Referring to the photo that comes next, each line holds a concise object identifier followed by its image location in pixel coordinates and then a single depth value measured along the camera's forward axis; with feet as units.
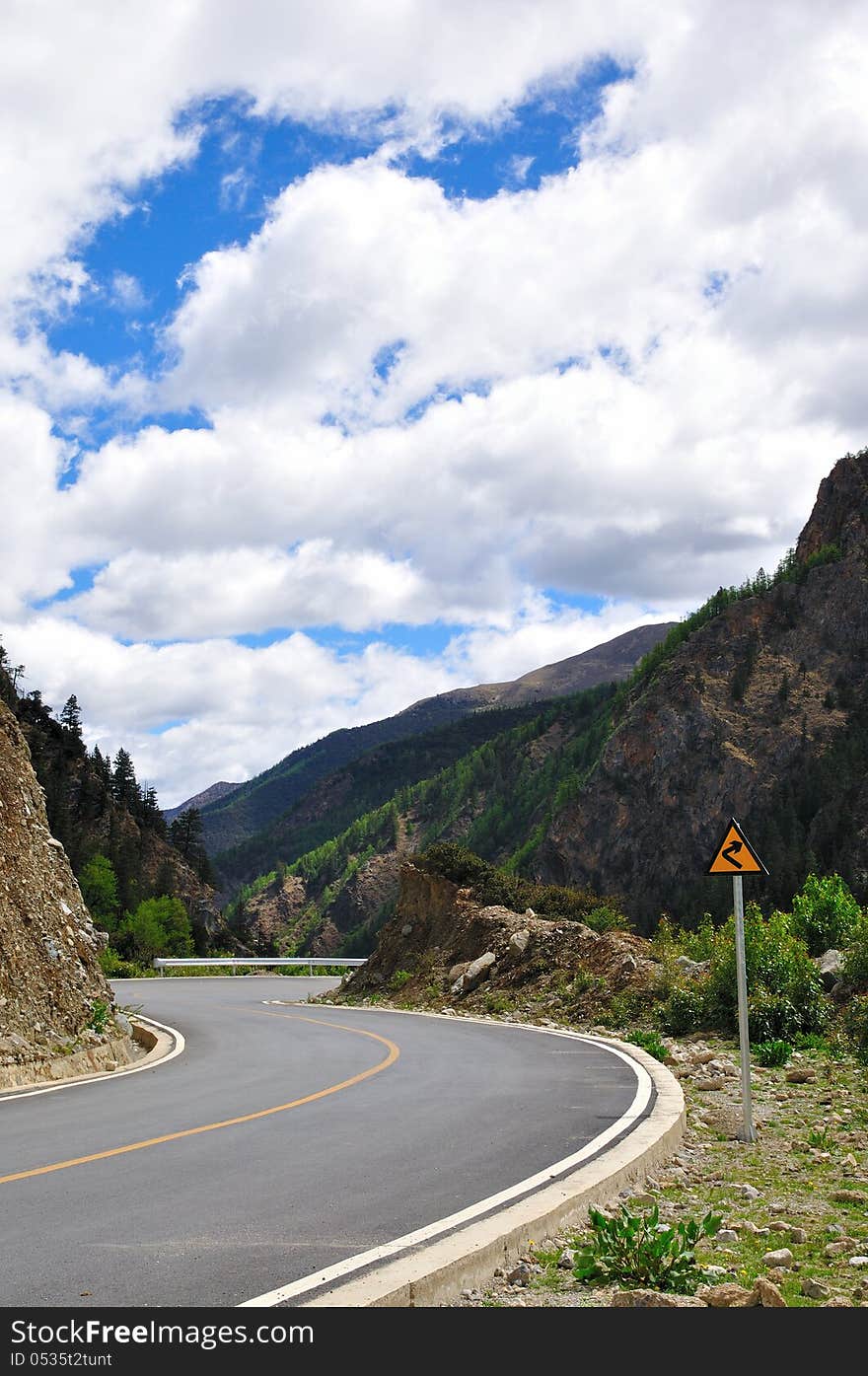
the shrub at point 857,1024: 49.65
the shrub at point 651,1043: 51.01
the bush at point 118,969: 149.58
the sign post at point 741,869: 30.88
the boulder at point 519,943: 87.10
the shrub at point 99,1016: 53.31
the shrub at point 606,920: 98.27
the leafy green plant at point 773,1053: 47.06
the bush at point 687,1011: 58.13
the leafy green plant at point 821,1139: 30.91
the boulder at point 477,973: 88.63
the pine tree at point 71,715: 290.66
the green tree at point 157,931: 198.90
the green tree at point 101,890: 211.82
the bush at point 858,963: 58.13
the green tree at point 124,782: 308.60
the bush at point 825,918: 80.48
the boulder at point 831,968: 64.13
